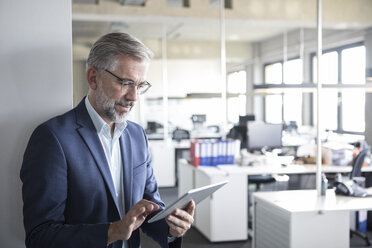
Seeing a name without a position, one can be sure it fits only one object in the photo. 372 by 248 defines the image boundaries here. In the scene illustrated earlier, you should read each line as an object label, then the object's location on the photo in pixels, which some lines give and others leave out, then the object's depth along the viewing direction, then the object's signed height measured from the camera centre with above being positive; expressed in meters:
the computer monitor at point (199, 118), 11.17 -0.31
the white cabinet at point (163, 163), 8.38 -1.11
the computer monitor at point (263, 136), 6.38 -0.45
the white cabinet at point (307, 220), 3.21 -0.89
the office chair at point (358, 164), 4.68 -0.65
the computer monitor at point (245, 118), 8.90 -0.26
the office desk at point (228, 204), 5.17 -1.20
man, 1.58 -0.25
